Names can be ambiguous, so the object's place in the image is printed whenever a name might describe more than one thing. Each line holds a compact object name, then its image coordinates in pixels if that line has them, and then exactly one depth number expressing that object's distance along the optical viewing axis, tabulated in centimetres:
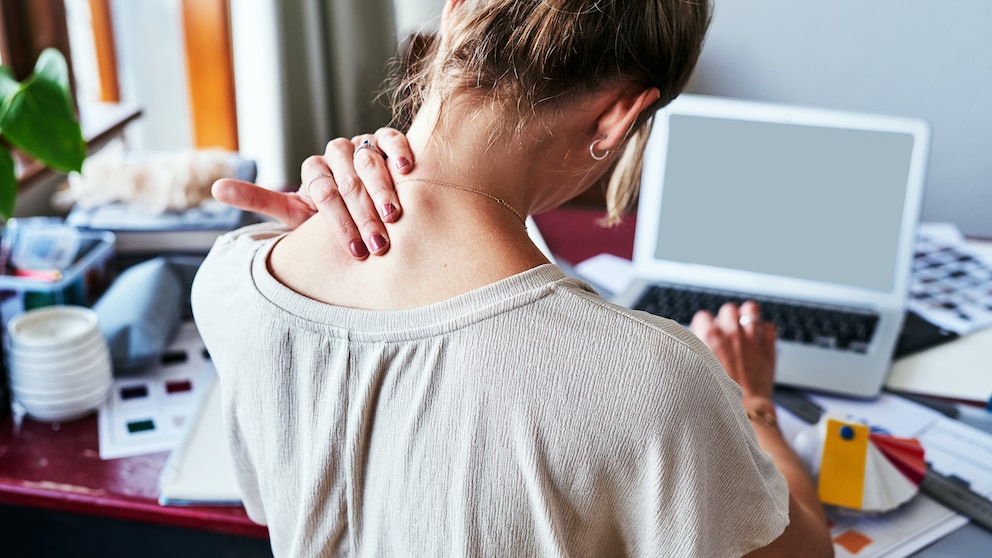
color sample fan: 88
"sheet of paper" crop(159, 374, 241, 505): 92
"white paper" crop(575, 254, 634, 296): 136
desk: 92
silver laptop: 123
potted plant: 97
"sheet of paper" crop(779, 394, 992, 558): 86
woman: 56
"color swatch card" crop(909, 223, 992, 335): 128
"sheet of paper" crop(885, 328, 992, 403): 110
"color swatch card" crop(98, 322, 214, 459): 101
